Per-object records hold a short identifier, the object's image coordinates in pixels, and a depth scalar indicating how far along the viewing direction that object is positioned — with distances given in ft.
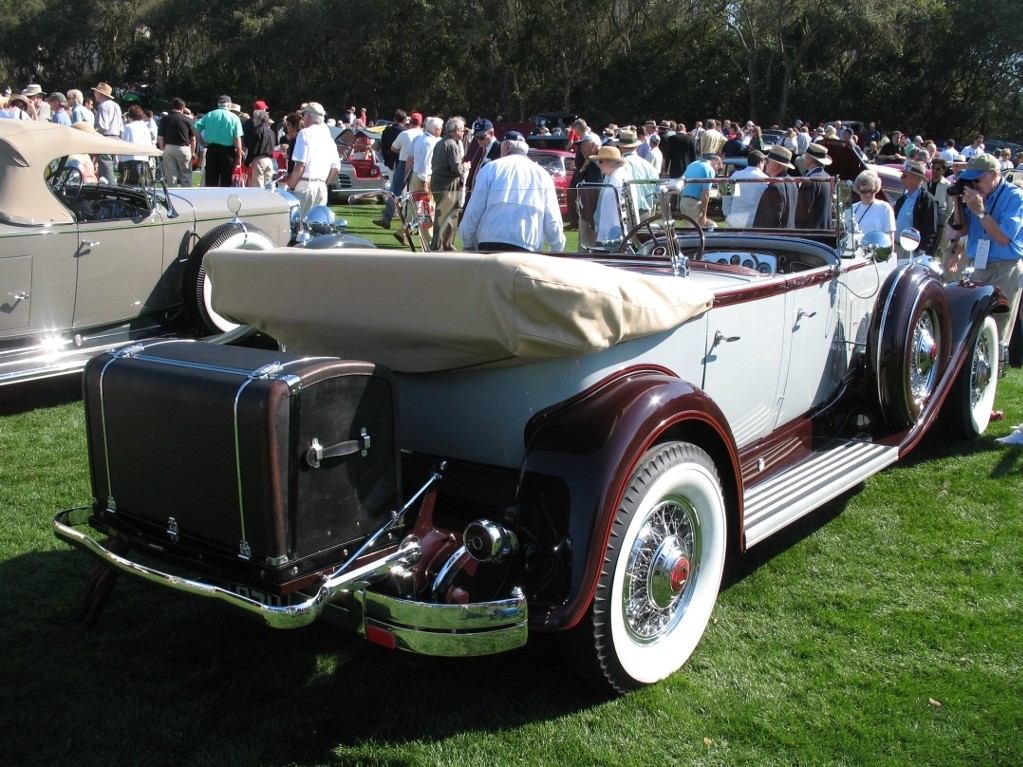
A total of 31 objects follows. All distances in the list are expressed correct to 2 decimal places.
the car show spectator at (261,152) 41.11
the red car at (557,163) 49.96
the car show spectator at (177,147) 43.91
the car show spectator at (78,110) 48.73
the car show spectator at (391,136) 58.74
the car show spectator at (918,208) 27.07
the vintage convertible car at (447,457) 8.34
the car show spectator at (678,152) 52.12
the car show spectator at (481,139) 40.04
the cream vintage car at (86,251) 19.86
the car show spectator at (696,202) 14.06
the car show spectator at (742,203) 15.71
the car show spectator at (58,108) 48.37
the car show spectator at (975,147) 72.95
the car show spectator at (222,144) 40.42
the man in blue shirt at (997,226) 21.07
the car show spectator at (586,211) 15.06
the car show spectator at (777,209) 16.02
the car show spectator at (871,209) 22.82
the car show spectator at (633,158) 27.56
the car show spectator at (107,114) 49.26
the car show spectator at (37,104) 47.39
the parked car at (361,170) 60.08
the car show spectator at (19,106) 44.17
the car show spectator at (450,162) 33.45
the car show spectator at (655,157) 48.99
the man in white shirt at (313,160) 32.86
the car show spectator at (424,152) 40.65
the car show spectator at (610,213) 14.74
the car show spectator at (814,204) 15.75
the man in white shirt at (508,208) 19.26
